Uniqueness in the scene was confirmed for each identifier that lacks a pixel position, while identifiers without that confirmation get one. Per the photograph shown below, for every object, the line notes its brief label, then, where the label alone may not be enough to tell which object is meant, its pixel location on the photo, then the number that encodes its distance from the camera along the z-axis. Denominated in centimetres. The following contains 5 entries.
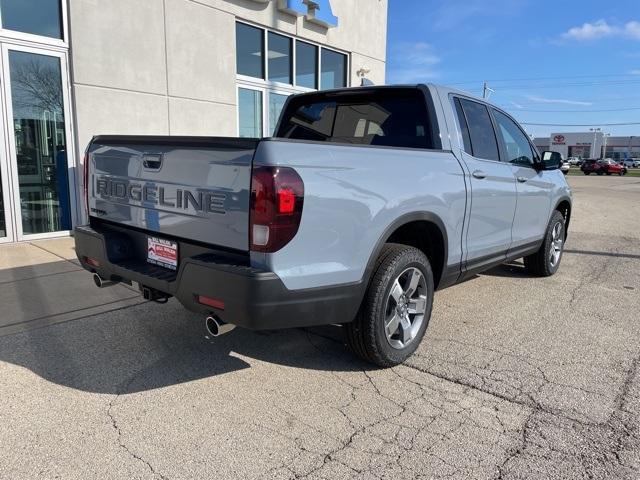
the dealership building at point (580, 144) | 9612
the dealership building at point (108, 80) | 735
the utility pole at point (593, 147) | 9518
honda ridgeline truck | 270
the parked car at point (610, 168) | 4803
